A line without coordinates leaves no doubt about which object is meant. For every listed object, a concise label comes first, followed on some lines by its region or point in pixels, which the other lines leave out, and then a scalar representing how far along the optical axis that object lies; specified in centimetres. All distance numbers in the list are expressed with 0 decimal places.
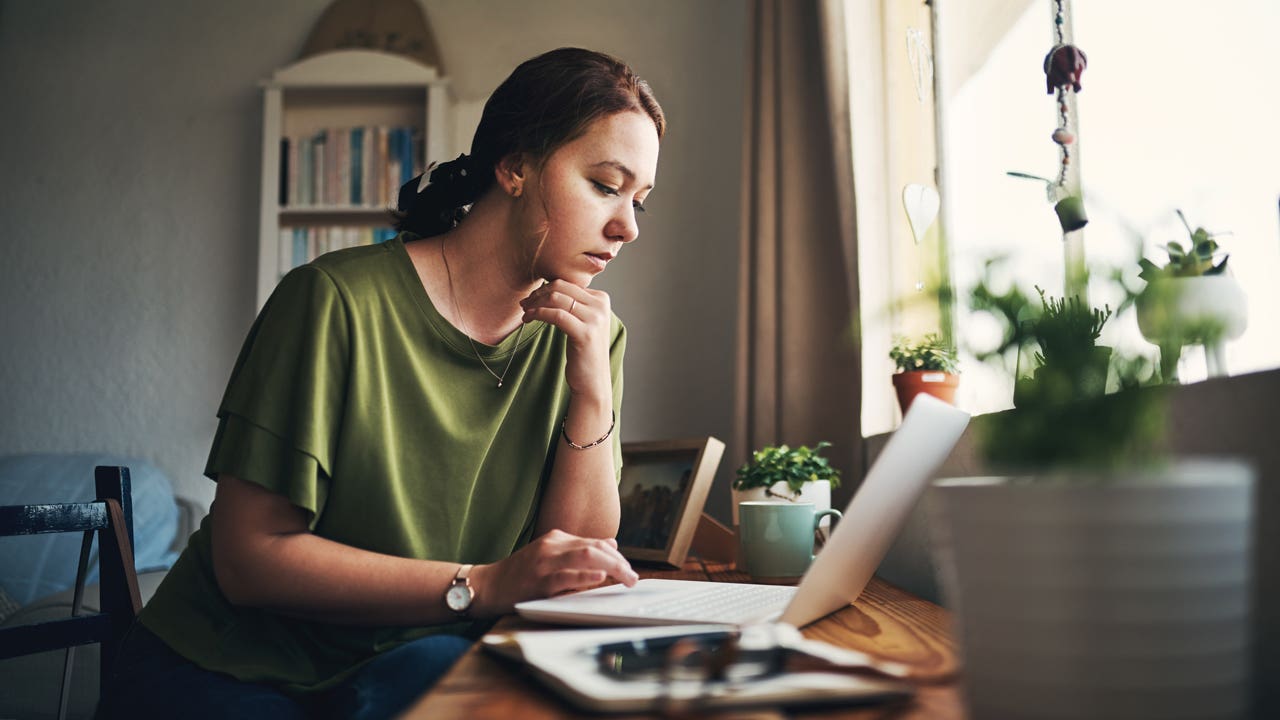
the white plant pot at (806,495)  129
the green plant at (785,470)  129
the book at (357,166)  288
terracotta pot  133
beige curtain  192
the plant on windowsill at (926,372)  133
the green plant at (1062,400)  34
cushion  230
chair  95
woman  85
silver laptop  57
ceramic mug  112
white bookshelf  285
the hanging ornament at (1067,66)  106
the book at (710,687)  40
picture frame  145
